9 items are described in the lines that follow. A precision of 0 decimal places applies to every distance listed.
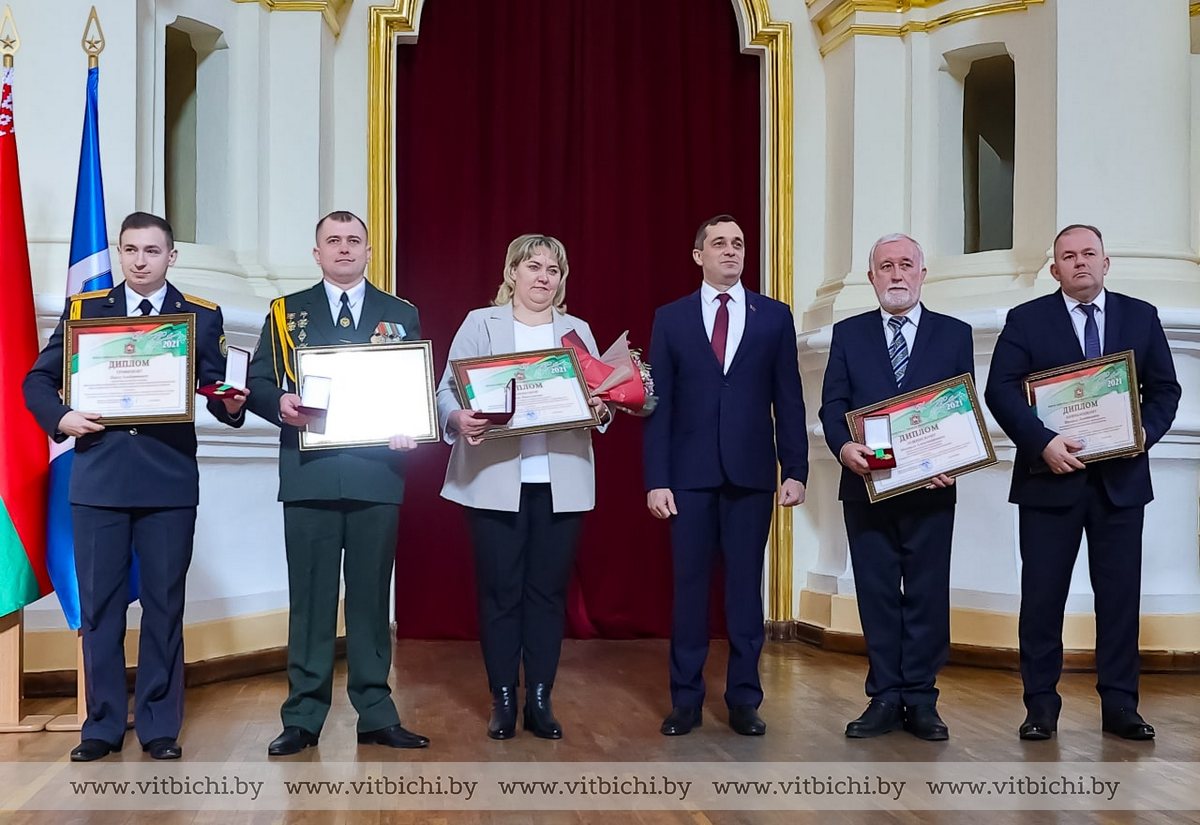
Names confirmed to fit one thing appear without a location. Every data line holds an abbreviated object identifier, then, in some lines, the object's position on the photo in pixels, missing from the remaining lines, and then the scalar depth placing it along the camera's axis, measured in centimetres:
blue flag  377
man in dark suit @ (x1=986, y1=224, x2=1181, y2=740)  352
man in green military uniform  334
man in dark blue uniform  331
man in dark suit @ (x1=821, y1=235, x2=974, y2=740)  354
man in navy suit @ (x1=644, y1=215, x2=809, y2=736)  362
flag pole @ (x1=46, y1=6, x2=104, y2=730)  367
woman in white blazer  351
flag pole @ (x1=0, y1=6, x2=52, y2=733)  372
